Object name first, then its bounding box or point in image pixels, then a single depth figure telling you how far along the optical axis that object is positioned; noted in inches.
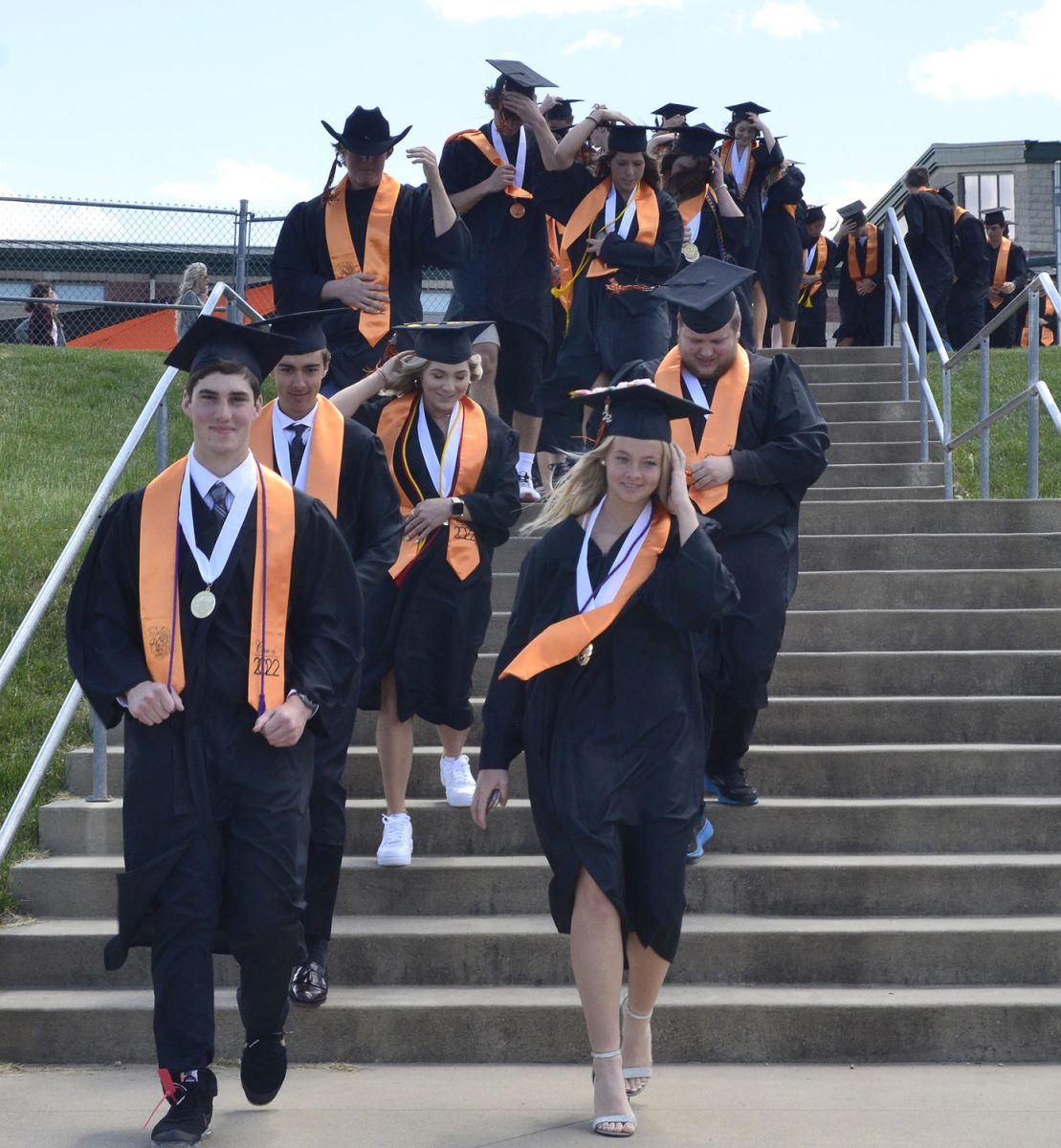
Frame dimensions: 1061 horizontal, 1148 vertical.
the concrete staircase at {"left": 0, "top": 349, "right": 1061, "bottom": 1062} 210.4
